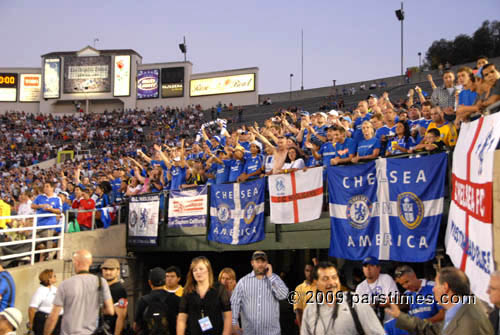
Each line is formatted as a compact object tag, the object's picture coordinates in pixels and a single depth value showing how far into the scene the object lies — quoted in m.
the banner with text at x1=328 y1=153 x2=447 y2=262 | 7.21
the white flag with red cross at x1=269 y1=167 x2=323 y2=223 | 9.08
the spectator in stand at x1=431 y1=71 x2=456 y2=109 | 9.16
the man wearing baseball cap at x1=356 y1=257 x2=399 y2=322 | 5.89
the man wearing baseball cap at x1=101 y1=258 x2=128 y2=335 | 5.92
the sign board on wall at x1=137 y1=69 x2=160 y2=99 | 50.69
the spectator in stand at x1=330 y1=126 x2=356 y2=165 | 8.88
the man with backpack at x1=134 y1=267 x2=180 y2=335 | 5.45
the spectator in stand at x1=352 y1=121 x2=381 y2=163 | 8.57
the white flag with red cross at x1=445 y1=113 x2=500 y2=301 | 4.68
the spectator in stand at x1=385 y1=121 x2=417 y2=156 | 8.23
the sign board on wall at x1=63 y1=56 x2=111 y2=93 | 51.09
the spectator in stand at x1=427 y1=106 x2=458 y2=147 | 7.52
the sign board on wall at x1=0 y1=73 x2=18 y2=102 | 53.92
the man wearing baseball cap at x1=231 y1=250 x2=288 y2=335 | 5.73
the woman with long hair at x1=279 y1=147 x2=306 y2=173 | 9.64
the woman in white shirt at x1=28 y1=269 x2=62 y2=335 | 7.54
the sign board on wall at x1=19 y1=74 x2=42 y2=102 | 53.53
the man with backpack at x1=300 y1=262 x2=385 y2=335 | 4.23
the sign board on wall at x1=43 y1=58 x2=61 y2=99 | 51.97
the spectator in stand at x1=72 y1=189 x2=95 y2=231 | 13.17
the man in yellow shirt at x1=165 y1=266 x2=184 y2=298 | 5.98
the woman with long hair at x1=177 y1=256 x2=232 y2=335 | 5.09
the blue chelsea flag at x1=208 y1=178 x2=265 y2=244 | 10.18
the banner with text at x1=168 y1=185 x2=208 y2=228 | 11.61
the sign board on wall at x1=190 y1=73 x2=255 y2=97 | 48.75
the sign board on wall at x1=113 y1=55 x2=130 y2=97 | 50.81
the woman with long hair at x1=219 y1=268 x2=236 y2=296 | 6.98
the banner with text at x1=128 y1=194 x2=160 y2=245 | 12.72
